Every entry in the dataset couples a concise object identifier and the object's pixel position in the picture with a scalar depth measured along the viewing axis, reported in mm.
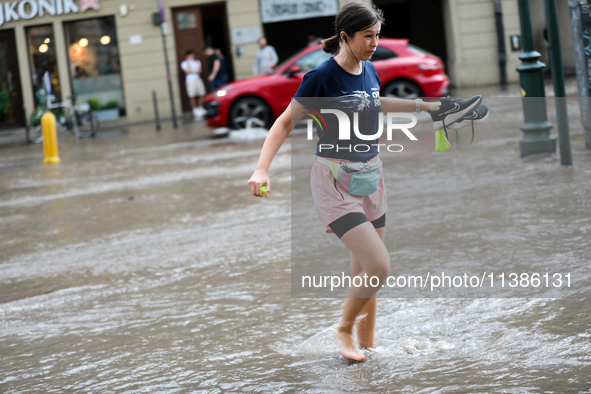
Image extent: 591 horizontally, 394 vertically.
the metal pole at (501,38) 22375
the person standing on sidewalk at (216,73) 21266
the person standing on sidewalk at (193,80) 21281
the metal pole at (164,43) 20994
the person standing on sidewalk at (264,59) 20625
